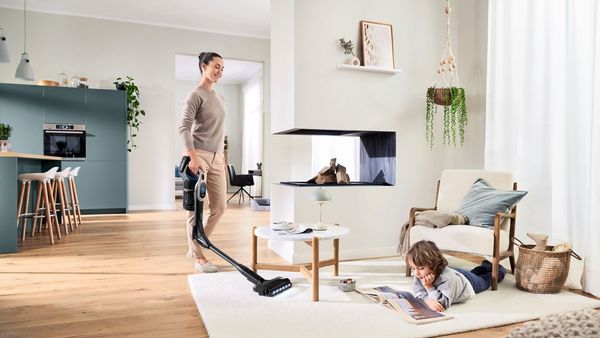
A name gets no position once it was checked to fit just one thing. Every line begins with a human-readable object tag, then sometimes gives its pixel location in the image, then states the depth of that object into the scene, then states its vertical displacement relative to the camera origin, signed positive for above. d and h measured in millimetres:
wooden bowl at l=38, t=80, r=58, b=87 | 6093 +1166
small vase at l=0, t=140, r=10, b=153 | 3854 +146
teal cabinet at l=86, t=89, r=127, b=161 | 6305 +554
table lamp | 2849 -229
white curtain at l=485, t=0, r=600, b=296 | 2740 +395
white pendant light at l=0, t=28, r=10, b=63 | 4531 +1202
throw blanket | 2818 -384
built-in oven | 6094 +319
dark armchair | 8195 -332
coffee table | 2430 -547
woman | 3055 +218
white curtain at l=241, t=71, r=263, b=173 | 9492 +972
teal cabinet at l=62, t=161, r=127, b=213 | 6250 -376
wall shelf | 3539 +836
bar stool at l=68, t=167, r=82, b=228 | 4949 -408
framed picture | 3638 +1077
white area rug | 1979 -805
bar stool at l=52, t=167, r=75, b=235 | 4555 -324
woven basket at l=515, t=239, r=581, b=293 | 2549 -658
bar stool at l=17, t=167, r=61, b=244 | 4020 -310
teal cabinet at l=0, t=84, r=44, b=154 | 5918 +674
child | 2260 -658
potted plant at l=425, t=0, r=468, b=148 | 3619 +572
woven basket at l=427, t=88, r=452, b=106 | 3617 +605
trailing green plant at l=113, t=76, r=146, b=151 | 6668 +905
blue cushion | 2797 -269
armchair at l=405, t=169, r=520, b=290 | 2615 -443
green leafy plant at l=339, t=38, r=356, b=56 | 3566 +1028
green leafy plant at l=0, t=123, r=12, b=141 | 3980 +280
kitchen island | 3568 -353
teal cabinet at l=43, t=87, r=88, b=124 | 6102 +845
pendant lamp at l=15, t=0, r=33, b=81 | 5453 +1210
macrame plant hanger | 3852 +898
